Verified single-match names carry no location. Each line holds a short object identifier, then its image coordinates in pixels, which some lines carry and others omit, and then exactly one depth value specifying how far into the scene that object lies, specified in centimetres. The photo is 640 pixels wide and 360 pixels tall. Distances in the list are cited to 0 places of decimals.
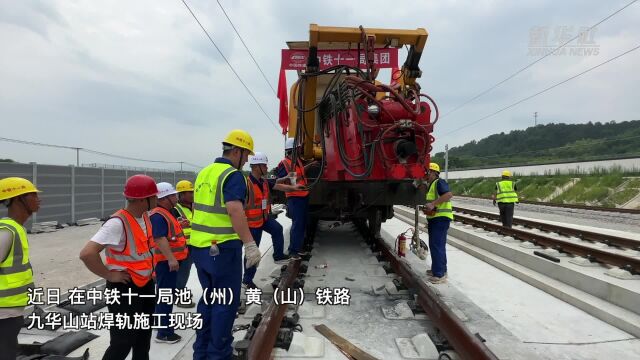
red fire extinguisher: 616
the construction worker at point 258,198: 479
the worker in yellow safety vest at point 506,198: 919
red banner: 525
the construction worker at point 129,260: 252
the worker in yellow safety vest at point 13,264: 240
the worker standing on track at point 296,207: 577
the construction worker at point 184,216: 412
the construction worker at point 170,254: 347
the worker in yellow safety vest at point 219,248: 285
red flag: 695
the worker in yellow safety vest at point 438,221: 533
